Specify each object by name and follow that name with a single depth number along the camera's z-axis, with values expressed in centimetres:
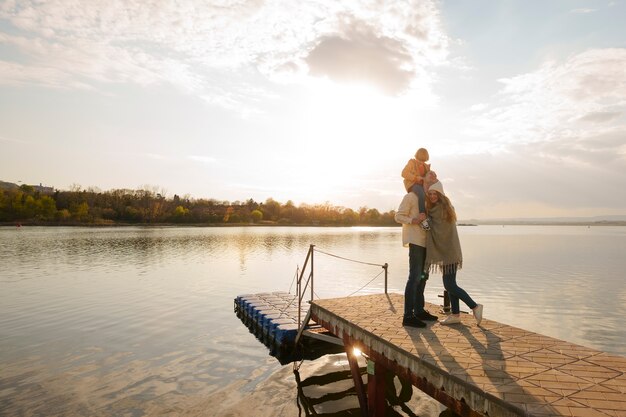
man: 777
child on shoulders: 783
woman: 769
